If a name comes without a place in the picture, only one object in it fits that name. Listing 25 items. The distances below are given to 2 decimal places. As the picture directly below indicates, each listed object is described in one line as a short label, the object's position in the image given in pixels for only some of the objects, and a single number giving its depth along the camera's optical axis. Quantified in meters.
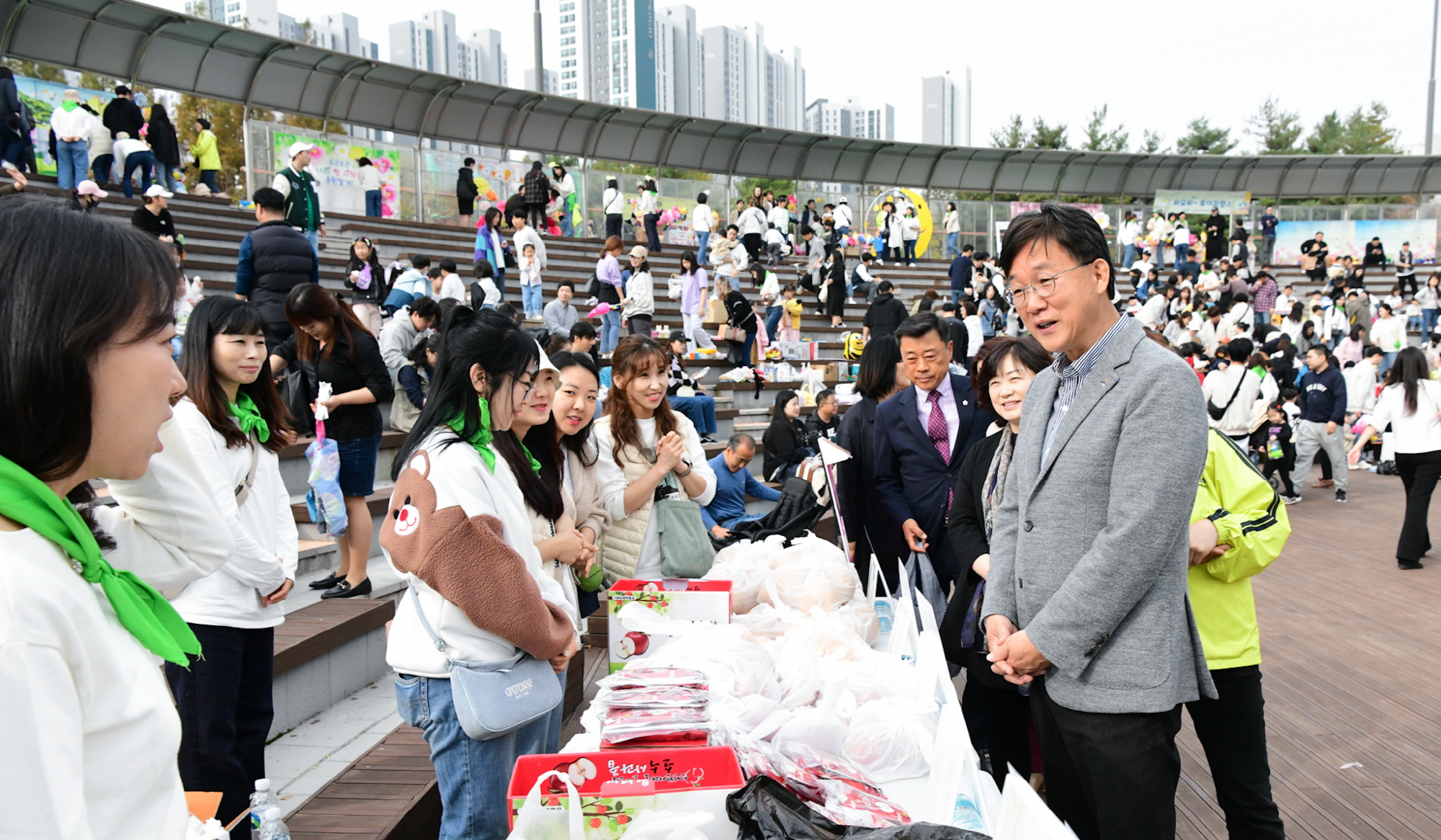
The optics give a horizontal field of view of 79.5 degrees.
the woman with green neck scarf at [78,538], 0.84
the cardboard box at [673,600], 3.18
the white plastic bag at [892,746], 2.35
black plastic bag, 1.76
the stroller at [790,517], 6.14
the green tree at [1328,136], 47.16
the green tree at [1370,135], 45.38
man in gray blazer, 1.93
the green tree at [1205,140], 44.59
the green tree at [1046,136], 42.88
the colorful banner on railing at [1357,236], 26.86
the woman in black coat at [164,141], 13.12
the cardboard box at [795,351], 14.03
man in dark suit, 4.05
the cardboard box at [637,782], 1.85
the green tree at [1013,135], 44.06
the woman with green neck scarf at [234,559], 2.59
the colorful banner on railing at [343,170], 16.03
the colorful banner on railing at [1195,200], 27.36
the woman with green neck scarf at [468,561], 2.02
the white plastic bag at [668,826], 1.81
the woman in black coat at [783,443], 8.79
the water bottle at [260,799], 2.34
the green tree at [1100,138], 43.41
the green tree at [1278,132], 45.47
